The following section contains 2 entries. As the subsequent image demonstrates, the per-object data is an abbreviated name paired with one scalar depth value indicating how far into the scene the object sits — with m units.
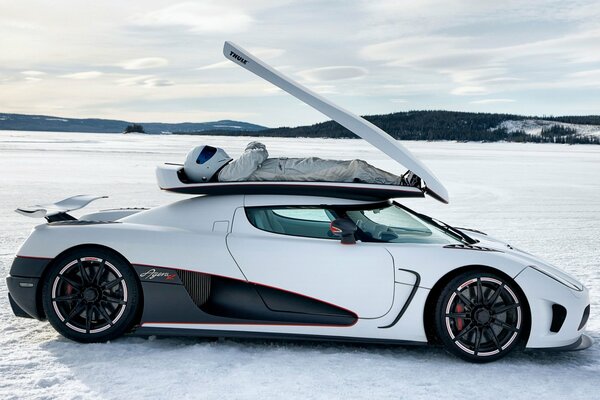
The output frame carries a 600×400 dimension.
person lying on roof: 4.93
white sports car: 4.51
